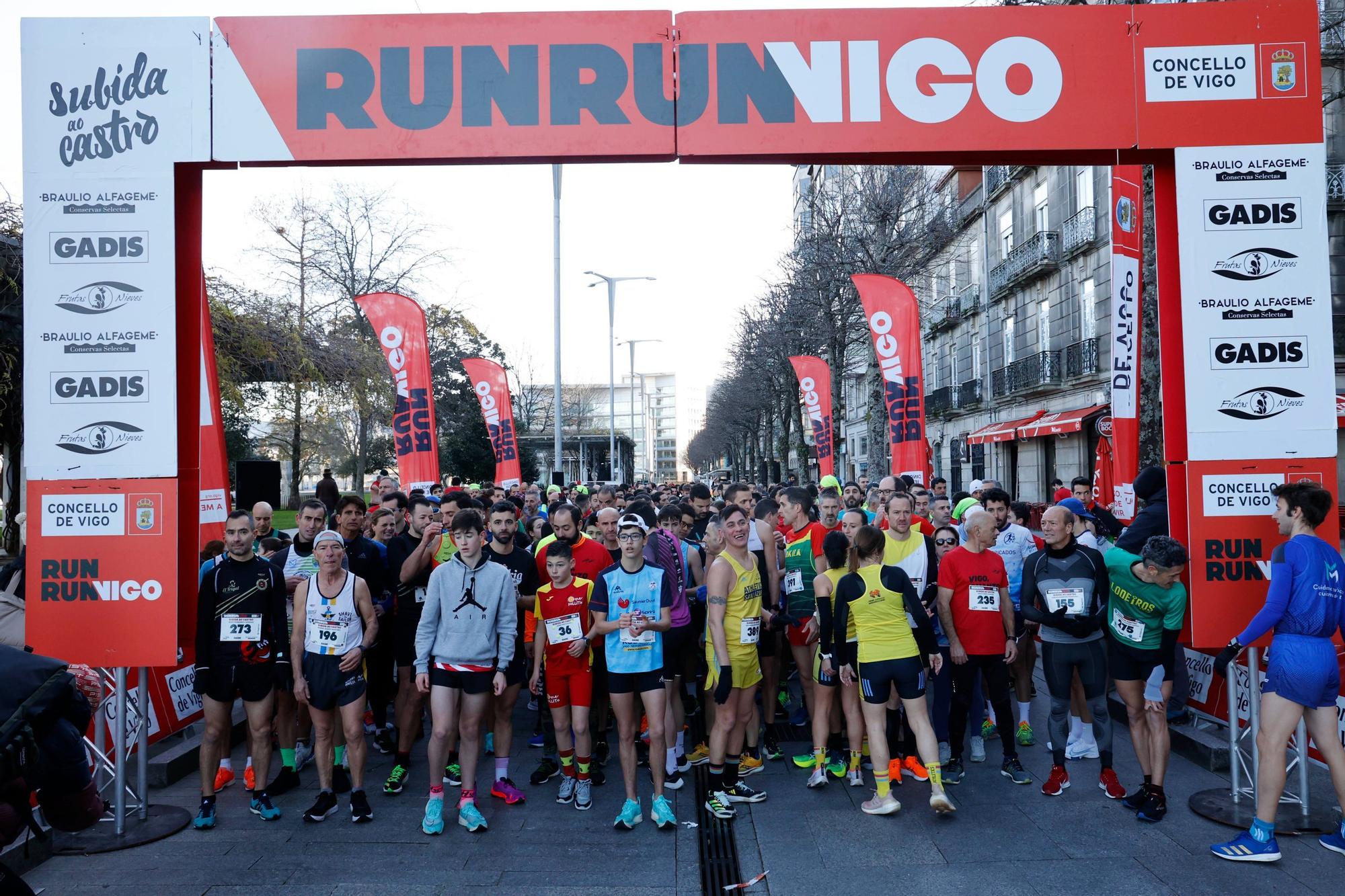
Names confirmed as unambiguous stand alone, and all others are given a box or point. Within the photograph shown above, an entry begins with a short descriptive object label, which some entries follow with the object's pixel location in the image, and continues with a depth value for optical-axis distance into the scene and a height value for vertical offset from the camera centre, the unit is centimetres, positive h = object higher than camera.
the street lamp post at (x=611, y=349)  3216 +483
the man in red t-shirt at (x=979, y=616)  654 -110
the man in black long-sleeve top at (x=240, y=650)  596 -112
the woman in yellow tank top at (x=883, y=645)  592 -118
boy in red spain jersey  622 -127
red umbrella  1405 -30
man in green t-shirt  573 -115
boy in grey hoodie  591 -109
